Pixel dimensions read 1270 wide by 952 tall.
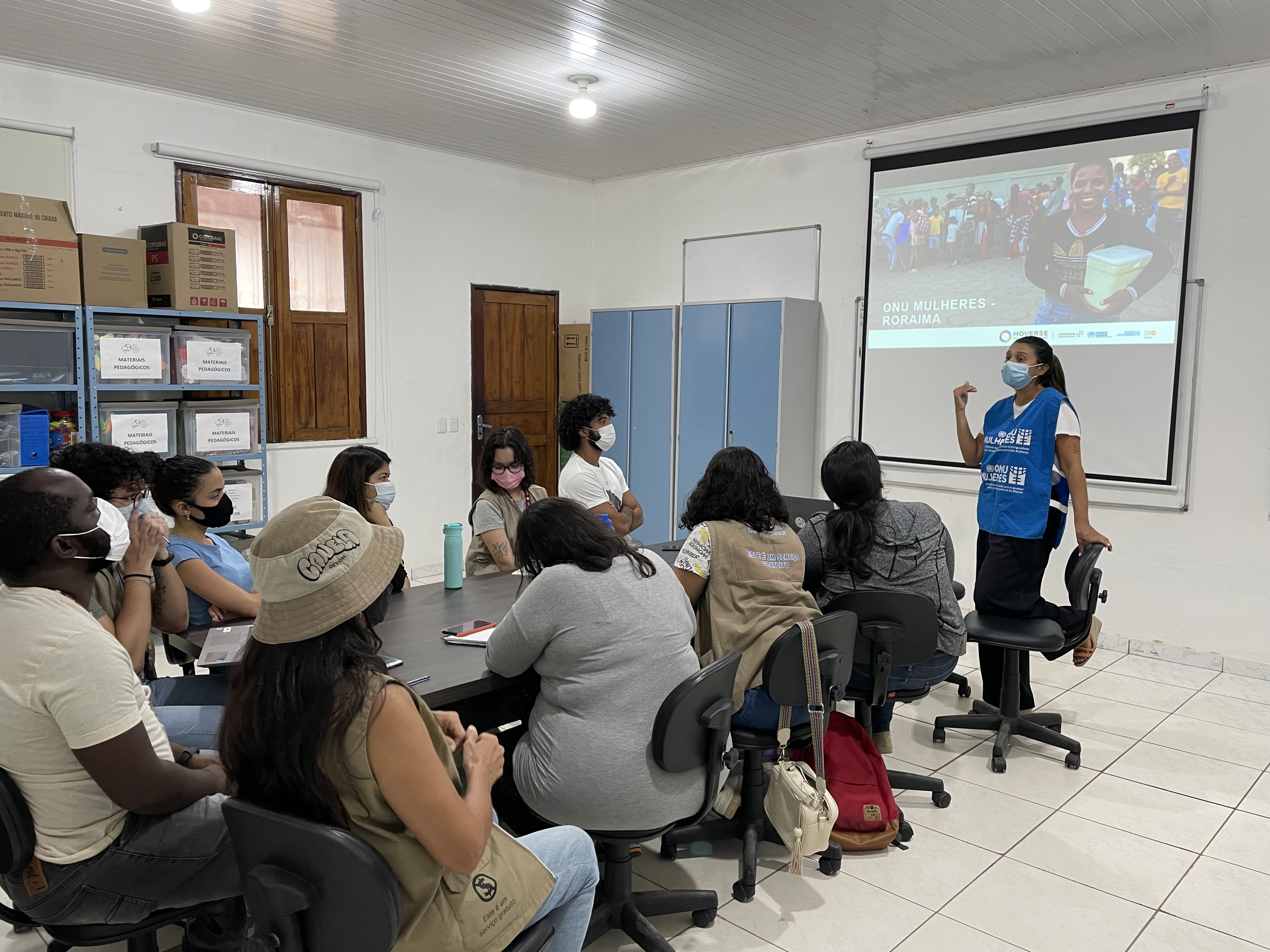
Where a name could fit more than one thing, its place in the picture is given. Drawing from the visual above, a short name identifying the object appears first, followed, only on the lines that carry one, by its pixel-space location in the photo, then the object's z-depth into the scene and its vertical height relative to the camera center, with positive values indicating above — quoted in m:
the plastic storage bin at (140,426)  4.41 -0.27
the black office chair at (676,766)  2.02 -0.86
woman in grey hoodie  2.88 -0.50
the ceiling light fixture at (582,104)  4.73 +1.41
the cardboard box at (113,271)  4.33 +0.46
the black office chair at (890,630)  2.78 -0.74
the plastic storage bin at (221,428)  4.71 -0.29
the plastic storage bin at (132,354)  4.36 +0.07
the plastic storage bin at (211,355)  4.63 +0.08
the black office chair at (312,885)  1.33 -0.75
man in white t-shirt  3.96 -0.38
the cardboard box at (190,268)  4.55 +0.51
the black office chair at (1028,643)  3.38 -0.93
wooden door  6.70 +0.06
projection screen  4.69 +0.59
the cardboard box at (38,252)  4.08 +0.52
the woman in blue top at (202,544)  2.49 -0.48
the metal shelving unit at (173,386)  4.34 -0.08
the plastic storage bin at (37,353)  4.11 +0.07
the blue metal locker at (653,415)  6.32 -0.24
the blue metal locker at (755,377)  5.73 +0.03
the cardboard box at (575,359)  7.06 +0.15
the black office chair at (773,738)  2.45 -0.98
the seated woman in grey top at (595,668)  2.02 -0.64
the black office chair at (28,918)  1.57 -1.03
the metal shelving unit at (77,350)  4.13 +0.08
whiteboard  6.05 +0.79
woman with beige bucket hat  1.38 -0.54
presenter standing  3.62 -0.40
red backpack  2.80 -1.24
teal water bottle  3.03 -0.59
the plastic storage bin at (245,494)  4.86 -0.65
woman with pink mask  3.42 -0.47
